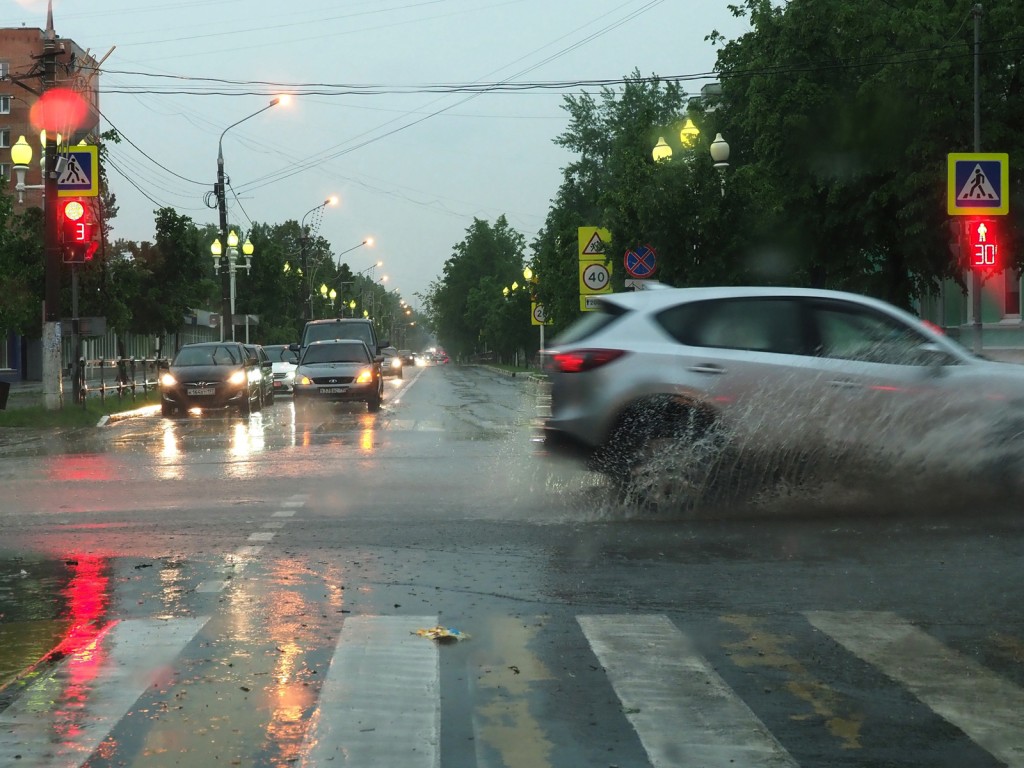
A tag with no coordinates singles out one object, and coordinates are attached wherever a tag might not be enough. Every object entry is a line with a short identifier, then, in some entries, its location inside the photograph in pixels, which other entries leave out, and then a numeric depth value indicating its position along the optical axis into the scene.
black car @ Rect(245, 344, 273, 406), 37.98
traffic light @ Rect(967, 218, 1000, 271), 23.72
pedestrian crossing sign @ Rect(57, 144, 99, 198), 30.25
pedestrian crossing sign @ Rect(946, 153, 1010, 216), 23.44
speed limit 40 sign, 35.28
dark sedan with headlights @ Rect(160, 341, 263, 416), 31.84
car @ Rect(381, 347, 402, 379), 73.00
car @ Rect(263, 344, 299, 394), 48.22
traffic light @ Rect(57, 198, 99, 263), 30.16
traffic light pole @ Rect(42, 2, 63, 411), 30.20
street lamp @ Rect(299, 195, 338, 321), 79.21
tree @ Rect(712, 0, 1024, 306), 32.09
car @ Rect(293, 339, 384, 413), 33.03
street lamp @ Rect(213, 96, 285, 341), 50.12
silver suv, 11.97
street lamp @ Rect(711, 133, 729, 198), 29.89
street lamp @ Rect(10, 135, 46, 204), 31.39
